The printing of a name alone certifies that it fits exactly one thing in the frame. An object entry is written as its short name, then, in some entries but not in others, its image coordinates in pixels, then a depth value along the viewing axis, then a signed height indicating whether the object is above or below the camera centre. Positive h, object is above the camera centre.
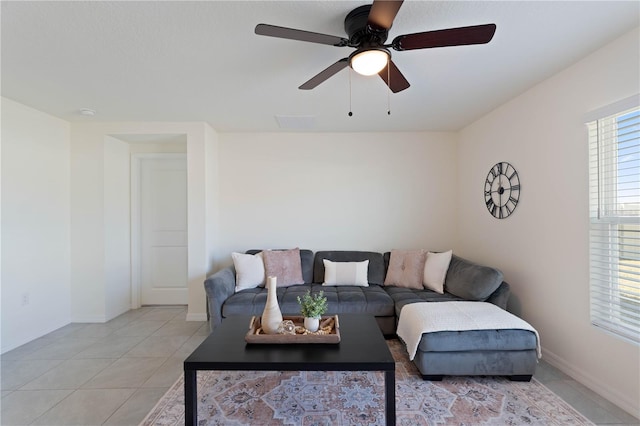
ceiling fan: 1.37 +0.89
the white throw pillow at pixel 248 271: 3.18 -0.64
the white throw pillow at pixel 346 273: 3.36 -0.71
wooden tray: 1.77 -0.76
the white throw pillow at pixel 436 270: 3.14 -0.64
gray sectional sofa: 2.65 -0.84
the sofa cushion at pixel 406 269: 3.28 -0.65
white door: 4.07 -0.24
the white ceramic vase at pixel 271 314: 1.86 -0.65
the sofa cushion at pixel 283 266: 3.33 -0.62
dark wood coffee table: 1.54 -0.81
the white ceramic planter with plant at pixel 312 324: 1.90 -0.73
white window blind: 1.84 -0.05
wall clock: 2.84 +0.23
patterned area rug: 1.77 -1.26
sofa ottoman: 2.12 -1.00
